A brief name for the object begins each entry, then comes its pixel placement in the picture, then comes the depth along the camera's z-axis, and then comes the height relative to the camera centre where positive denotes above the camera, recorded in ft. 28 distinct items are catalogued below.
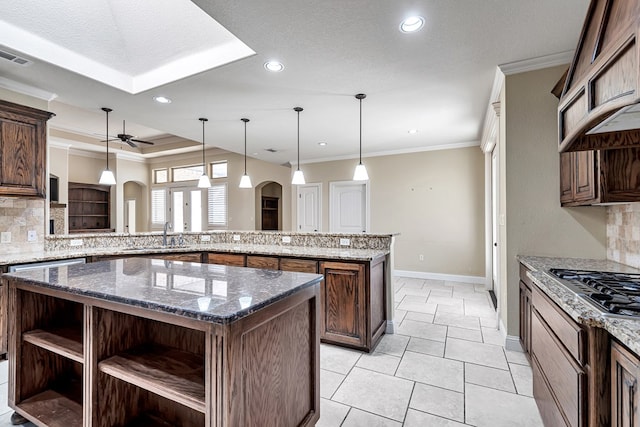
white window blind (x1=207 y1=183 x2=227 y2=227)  26.05 +0.77
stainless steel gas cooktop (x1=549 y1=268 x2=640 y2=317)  3.61 -1.20
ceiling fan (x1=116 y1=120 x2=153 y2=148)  17.06 +4.43
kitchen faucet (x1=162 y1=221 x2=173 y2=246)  12.84 -1.08
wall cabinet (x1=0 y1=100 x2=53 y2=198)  9.16 +2.08
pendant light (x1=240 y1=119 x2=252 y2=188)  13.42 +1.44
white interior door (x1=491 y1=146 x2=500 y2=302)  13.32 +0.08
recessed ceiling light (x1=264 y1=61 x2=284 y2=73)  8.49 +4.37
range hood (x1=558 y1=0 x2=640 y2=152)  3.09 +1.62
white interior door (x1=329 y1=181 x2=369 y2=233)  21.11 +0.47
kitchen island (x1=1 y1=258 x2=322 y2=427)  3.77 -2.23
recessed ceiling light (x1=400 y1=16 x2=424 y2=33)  6.58 +4.37
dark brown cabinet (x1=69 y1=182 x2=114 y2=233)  25.93 +0.53
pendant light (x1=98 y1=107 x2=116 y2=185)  12.08 +1.53
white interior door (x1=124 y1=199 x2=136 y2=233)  29.99 -0.25
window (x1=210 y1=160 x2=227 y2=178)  26.13 +3.97
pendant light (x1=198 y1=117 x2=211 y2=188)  13.82 +1.54
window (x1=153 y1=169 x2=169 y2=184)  29.14 +3.77
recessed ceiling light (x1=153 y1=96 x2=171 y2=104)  10.91 +4.34
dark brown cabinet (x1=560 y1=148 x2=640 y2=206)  6.09 +0.80
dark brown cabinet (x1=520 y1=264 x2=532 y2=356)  7.59 -2.69
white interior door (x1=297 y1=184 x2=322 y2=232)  22.86 +0.47
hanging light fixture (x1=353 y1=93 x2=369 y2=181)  10.89 +1.58
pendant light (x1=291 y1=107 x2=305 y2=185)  12.17 +1.53
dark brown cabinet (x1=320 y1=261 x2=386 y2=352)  8.92 -2.85
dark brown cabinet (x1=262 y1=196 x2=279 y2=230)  27.09 +0.04
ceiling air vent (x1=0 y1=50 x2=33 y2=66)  8.04 +4.40
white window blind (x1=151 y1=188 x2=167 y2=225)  29.04 +0.75
